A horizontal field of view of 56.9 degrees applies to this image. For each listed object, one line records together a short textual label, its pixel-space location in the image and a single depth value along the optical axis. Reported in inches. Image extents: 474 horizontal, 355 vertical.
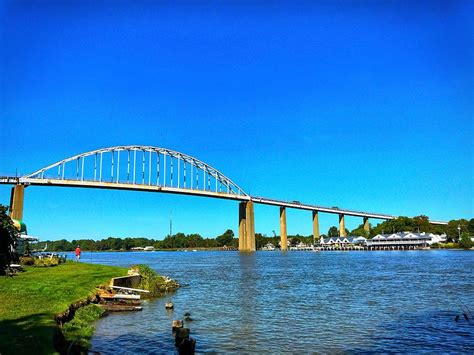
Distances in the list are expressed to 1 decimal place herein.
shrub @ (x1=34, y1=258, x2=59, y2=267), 1336.7
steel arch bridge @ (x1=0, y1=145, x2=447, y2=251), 3927.2
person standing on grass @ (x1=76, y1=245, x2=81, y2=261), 1980.6
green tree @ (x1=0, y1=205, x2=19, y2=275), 393.1
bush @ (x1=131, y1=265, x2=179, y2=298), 1128.8
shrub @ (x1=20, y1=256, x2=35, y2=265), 1326.2
